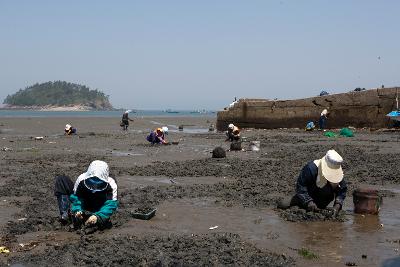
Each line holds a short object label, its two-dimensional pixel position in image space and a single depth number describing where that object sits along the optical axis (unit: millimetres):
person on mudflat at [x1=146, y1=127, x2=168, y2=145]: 23578
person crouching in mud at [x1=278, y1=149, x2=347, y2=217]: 8414
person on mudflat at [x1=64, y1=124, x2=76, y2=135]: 32725
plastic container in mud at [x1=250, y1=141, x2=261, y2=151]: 20719
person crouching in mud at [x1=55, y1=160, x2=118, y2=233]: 7449
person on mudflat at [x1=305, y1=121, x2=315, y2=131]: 31375
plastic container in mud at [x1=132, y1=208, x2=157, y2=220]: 8419
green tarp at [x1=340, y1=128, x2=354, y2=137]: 26141
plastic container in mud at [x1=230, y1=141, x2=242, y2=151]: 20362
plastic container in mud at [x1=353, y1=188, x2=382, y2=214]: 8836
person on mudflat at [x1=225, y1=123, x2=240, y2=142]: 23695
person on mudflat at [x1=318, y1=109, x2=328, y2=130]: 30812
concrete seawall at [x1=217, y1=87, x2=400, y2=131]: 29781
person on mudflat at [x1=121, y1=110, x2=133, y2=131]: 39156
